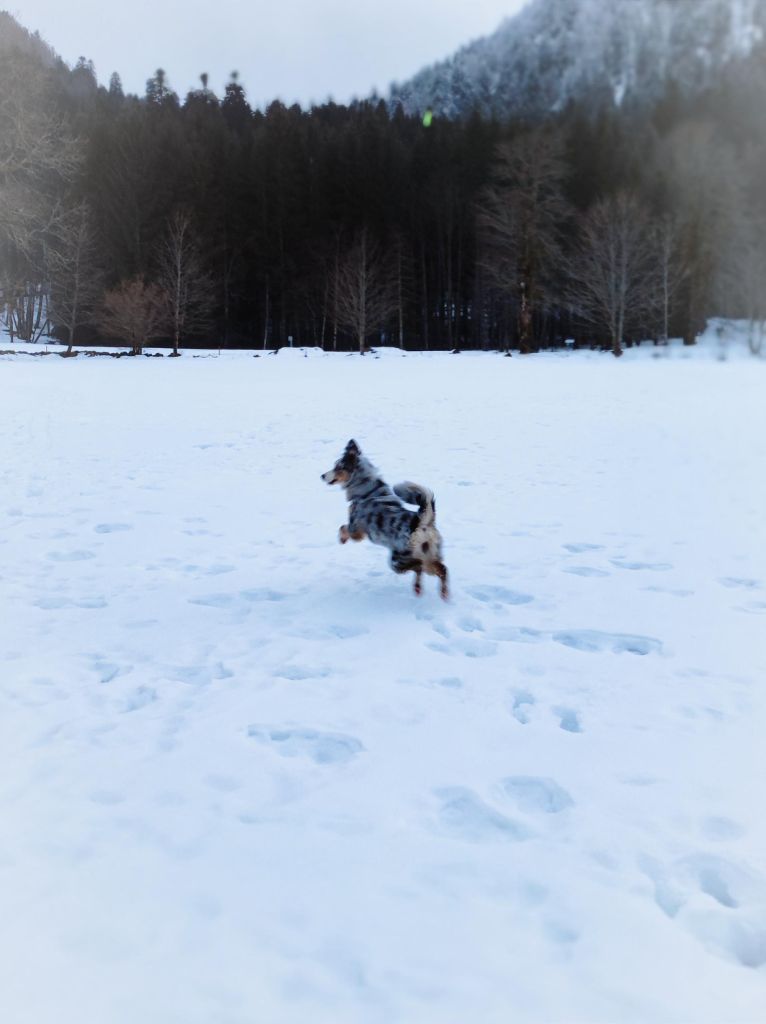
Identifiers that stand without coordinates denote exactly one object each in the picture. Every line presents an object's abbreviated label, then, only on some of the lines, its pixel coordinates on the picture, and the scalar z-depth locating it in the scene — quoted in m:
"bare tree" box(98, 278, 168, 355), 33.69
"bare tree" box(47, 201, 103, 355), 36.09
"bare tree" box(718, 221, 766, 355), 33.66
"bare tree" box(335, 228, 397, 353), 36.22
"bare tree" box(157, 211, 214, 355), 36.85
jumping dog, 4.85
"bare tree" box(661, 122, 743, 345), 36.31
